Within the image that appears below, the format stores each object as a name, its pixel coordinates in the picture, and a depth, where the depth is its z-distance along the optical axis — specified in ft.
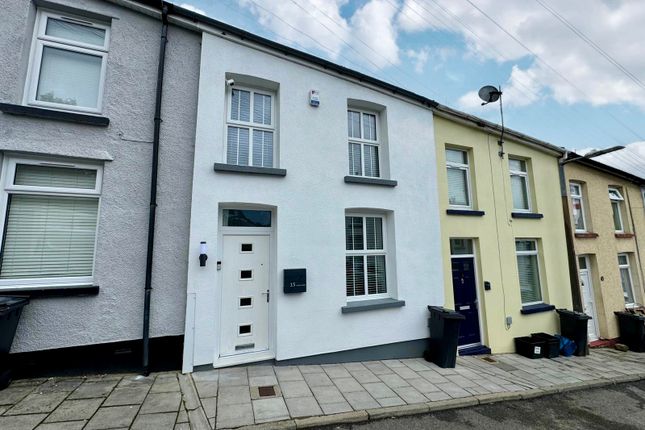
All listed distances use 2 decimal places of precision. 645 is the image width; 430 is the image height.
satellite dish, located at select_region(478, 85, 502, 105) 24.75
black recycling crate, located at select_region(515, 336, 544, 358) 22.09
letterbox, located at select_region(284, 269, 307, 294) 15.34
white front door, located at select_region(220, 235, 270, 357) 15.08
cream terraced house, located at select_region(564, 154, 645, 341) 29.53
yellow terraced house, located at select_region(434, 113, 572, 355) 22.11
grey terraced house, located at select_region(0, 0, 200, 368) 12.34
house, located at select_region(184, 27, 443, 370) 14.90
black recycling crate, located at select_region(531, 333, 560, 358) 22.89
